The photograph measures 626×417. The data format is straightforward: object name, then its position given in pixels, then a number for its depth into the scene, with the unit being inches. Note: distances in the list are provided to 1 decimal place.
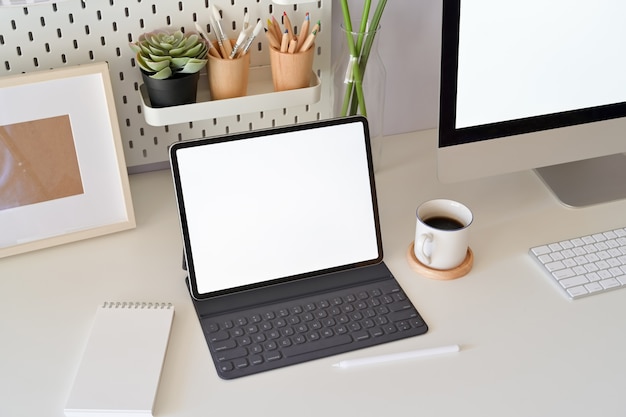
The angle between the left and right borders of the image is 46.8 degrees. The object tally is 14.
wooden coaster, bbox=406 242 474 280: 39.3
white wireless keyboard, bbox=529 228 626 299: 38.8
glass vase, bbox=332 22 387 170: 43.8
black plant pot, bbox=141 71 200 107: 40.3
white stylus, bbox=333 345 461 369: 33.7
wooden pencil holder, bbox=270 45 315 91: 42.6
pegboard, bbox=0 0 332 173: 40.4
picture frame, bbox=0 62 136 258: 38.4
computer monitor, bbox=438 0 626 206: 38.1
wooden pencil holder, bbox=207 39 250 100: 41.4
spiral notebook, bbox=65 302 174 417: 31.1
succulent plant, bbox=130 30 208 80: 39.6
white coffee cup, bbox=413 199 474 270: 38.6
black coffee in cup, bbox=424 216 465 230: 40.2
